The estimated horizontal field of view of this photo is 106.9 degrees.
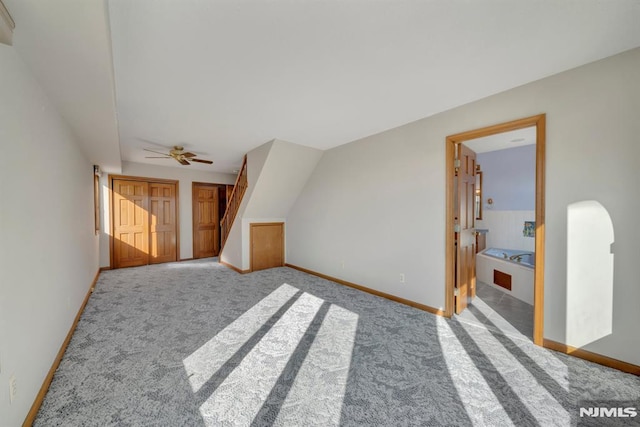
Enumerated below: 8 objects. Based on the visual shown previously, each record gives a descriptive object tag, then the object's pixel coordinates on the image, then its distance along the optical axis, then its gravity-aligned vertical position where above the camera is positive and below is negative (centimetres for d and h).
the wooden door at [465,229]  285 -24
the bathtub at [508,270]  334 -95
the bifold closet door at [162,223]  568 -32
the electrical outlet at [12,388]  124 -95
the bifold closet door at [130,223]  522 -31
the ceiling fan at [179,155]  395 +93
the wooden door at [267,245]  500 -78
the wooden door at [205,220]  634 -29
